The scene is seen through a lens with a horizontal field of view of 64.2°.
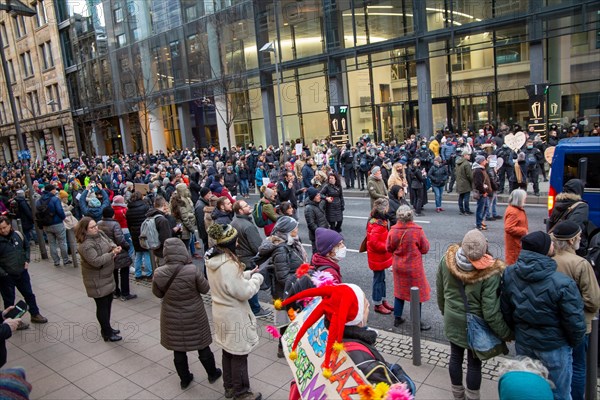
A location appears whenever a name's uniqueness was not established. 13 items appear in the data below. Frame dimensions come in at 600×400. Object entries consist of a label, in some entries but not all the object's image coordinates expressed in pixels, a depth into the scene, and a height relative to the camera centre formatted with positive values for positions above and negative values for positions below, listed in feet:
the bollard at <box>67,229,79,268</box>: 37.46 -7.94
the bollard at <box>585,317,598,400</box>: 13.83 -7.82
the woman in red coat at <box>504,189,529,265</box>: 22.86 -5.78
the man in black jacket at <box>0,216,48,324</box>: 23.53 -5.62
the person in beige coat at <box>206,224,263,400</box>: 15.70 -5.82
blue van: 26.08 -3.83
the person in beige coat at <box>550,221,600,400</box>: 13.77 -5.11
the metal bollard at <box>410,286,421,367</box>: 17.74 -7.68
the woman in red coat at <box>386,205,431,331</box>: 20.52 -5.91
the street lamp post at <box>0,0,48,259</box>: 37.10 +1.37
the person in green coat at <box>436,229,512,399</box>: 13.78 -5.54
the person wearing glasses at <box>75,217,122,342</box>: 21.65 -5.50
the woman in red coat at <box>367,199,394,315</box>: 22.62 -6.27
